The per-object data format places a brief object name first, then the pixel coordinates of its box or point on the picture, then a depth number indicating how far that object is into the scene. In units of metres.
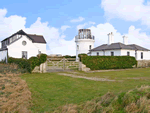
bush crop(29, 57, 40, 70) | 18.48
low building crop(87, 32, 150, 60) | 32.72
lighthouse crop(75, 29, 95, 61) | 44.28
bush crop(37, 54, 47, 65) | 19.12
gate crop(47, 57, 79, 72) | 20.65
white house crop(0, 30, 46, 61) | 29.96
